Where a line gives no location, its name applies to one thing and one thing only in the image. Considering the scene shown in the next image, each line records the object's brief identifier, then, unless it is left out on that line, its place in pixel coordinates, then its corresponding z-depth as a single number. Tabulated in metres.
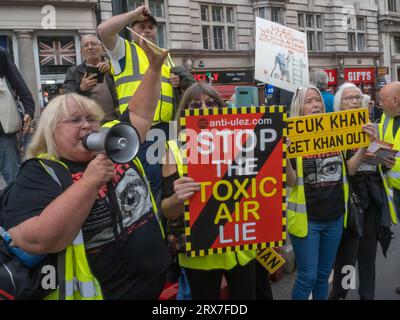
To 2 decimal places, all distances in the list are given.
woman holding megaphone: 1.69
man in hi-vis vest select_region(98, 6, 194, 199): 3.07
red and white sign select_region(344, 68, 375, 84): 27.35
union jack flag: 16.98
